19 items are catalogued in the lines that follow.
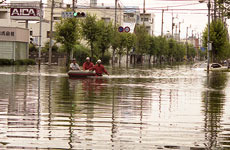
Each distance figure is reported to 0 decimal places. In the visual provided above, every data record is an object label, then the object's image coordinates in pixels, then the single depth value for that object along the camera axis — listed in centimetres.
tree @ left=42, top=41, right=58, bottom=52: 8994
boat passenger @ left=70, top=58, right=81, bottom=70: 3443
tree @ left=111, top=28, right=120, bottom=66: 8414
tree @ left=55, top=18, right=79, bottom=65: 6825
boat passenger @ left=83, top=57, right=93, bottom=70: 3509
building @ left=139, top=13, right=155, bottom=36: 16751
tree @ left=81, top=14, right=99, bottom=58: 7506
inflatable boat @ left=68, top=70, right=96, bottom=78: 3369
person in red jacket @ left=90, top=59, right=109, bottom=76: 3488
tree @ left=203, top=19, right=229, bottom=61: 7005
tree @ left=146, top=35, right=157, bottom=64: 12138
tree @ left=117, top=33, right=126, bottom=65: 9122
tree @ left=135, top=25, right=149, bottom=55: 10723
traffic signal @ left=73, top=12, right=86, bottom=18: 4369
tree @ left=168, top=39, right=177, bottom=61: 15388
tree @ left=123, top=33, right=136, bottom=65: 9306
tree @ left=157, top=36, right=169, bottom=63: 13088
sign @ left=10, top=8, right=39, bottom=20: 8575
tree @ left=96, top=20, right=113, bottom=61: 7769
